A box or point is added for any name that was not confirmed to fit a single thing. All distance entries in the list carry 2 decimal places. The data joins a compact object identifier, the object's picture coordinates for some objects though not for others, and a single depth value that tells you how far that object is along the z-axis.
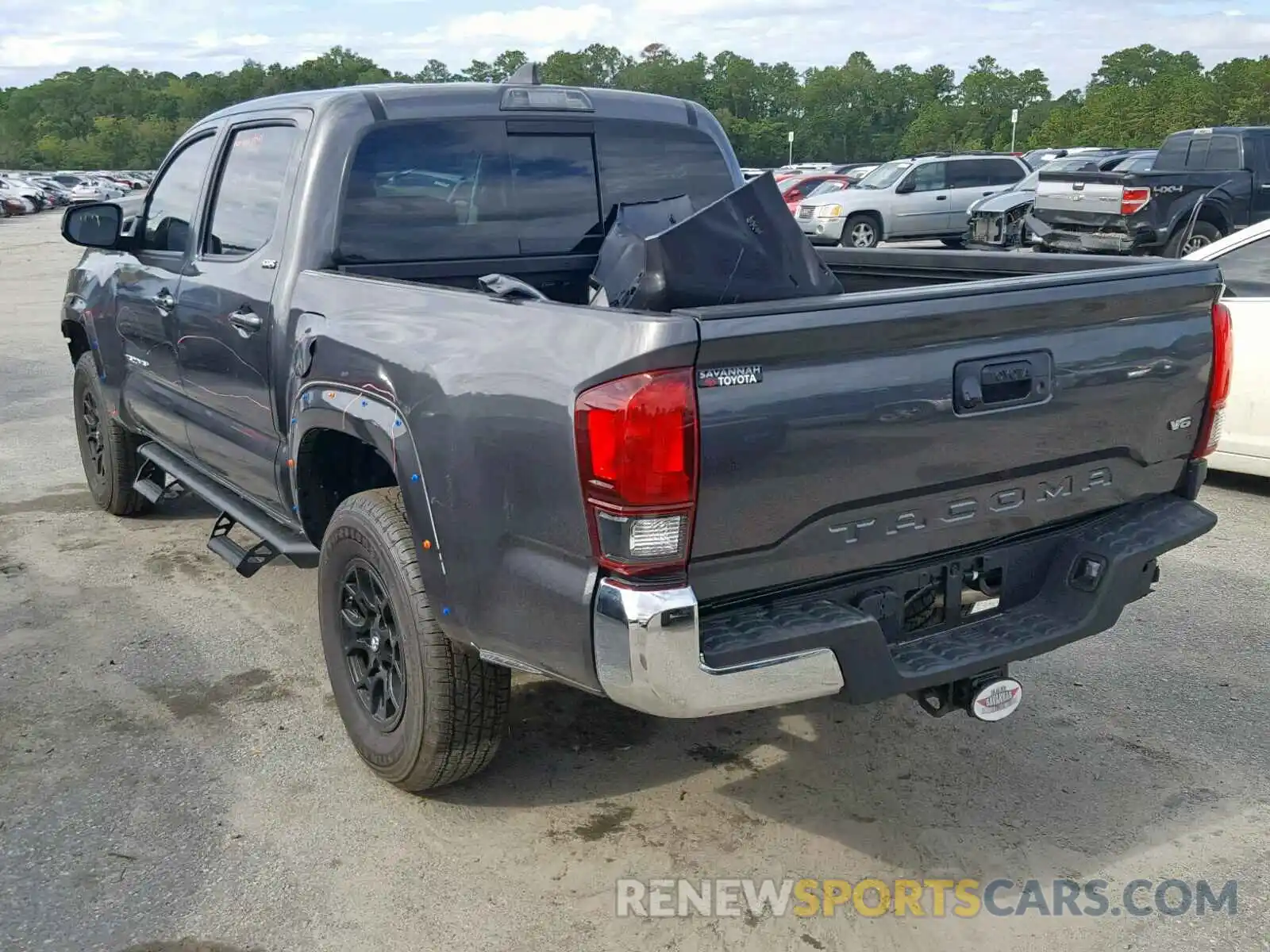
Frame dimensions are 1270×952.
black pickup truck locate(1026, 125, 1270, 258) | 14.08
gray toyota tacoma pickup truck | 2.59
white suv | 20.88
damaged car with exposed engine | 18.03
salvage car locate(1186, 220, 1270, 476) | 6.28
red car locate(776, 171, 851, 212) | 28.28
